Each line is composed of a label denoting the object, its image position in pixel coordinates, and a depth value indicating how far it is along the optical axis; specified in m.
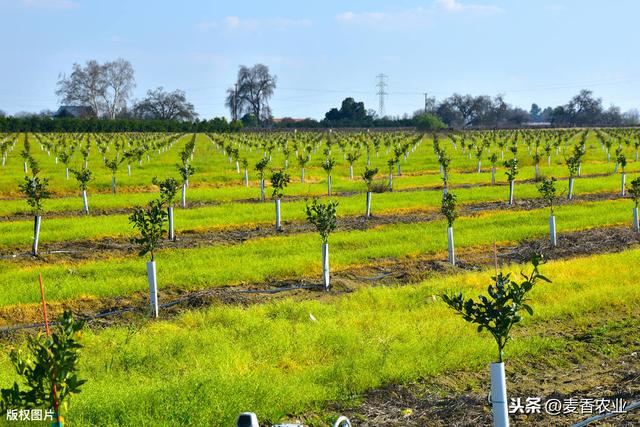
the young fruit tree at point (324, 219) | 17.64
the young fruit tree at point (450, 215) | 19.78
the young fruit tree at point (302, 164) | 42.76
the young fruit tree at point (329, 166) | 36.25
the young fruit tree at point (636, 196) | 24.52
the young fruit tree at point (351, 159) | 44.75
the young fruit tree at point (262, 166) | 31.91
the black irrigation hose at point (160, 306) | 13.73
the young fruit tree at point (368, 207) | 28.30
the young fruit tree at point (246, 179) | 41.05
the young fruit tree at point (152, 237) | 14.50
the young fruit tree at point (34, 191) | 21.86
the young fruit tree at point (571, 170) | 32.76
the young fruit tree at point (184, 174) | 31.24
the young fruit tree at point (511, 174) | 32.07
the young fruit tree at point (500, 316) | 7.59
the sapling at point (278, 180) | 26.72
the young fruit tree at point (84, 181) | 28.81
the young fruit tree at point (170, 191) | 23.20
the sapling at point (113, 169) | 36.06
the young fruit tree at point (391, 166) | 39.00
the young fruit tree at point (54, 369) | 6.74
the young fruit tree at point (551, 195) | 22.30
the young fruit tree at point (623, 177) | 35.20
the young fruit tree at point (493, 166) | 41.50
